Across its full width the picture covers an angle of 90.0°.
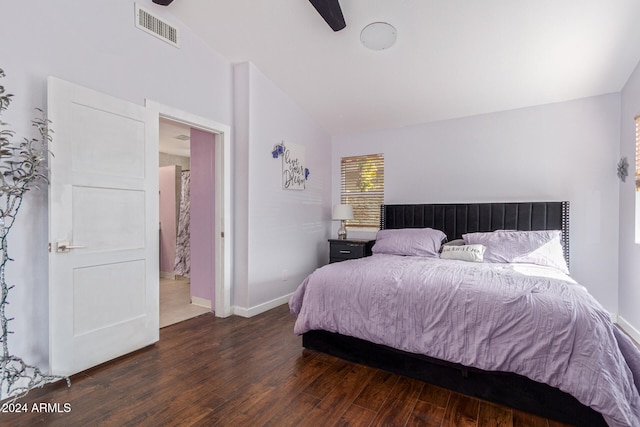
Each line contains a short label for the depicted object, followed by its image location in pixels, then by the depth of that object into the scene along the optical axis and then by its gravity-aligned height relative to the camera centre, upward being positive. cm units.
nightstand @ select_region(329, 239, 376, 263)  432 -52
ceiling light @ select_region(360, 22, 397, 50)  287 +163
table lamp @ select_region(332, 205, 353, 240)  462 -1
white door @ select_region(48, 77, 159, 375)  220 -13
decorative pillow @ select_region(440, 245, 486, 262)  319 -42
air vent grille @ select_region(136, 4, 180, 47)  276 +167
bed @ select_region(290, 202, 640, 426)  167 -76
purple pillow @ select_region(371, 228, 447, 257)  363 -36
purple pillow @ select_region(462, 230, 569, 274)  307 -36
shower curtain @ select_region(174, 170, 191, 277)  528 -49
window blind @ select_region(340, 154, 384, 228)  483 +38
